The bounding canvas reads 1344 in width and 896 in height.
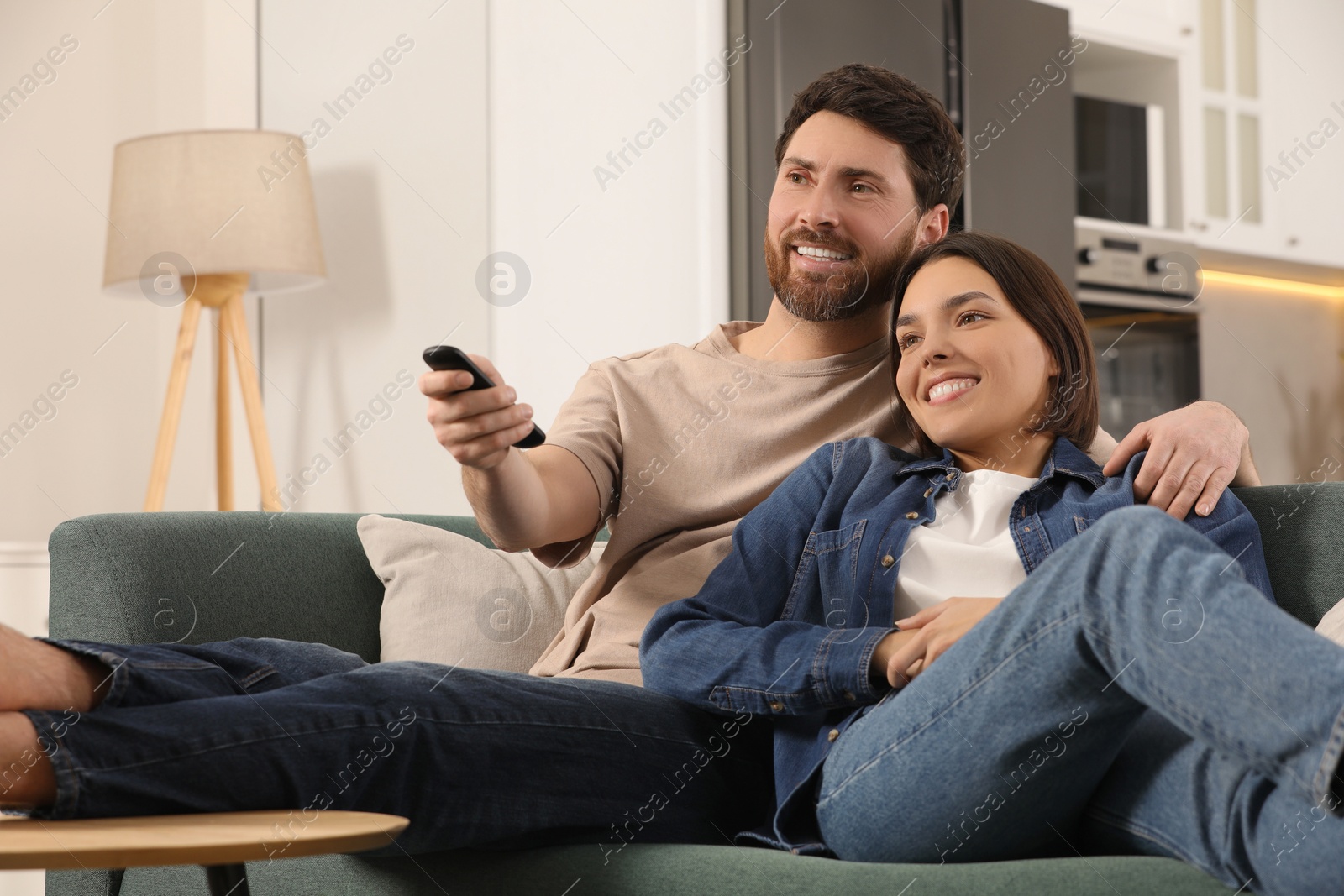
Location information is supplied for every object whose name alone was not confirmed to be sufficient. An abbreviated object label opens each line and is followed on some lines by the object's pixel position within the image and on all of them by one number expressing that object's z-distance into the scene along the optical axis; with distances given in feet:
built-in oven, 11.02
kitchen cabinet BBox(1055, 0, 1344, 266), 12.00
